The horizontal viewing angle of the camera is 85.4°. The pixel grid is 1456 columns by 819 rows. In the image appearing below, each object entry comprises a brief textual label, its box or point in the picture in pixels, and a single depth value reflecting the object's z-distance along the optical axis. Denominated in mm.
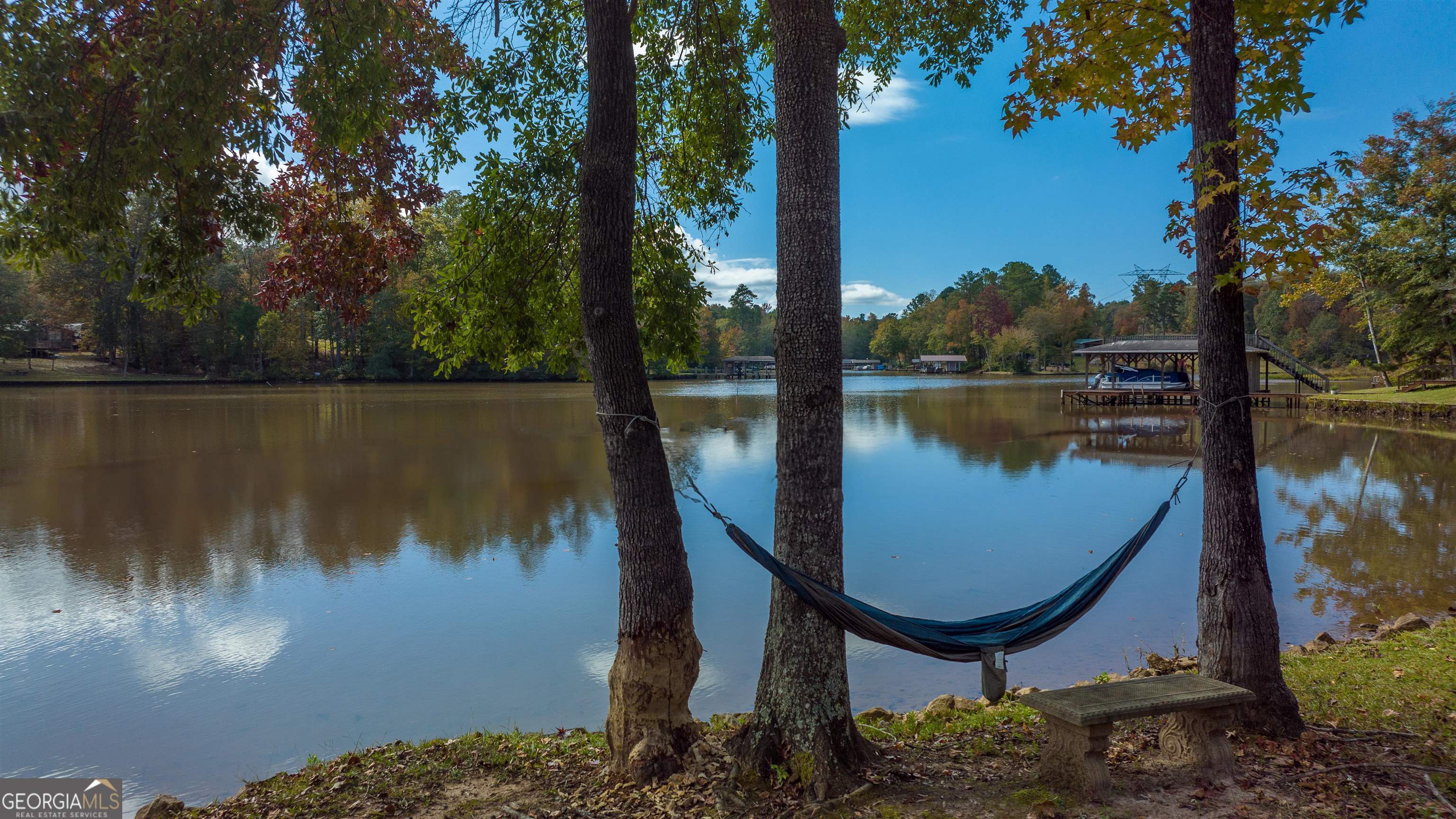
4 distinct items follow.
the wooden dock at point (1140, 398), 30312
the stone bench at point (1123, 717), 2893
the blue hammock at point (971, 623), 3119
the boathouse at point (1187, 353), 29953
